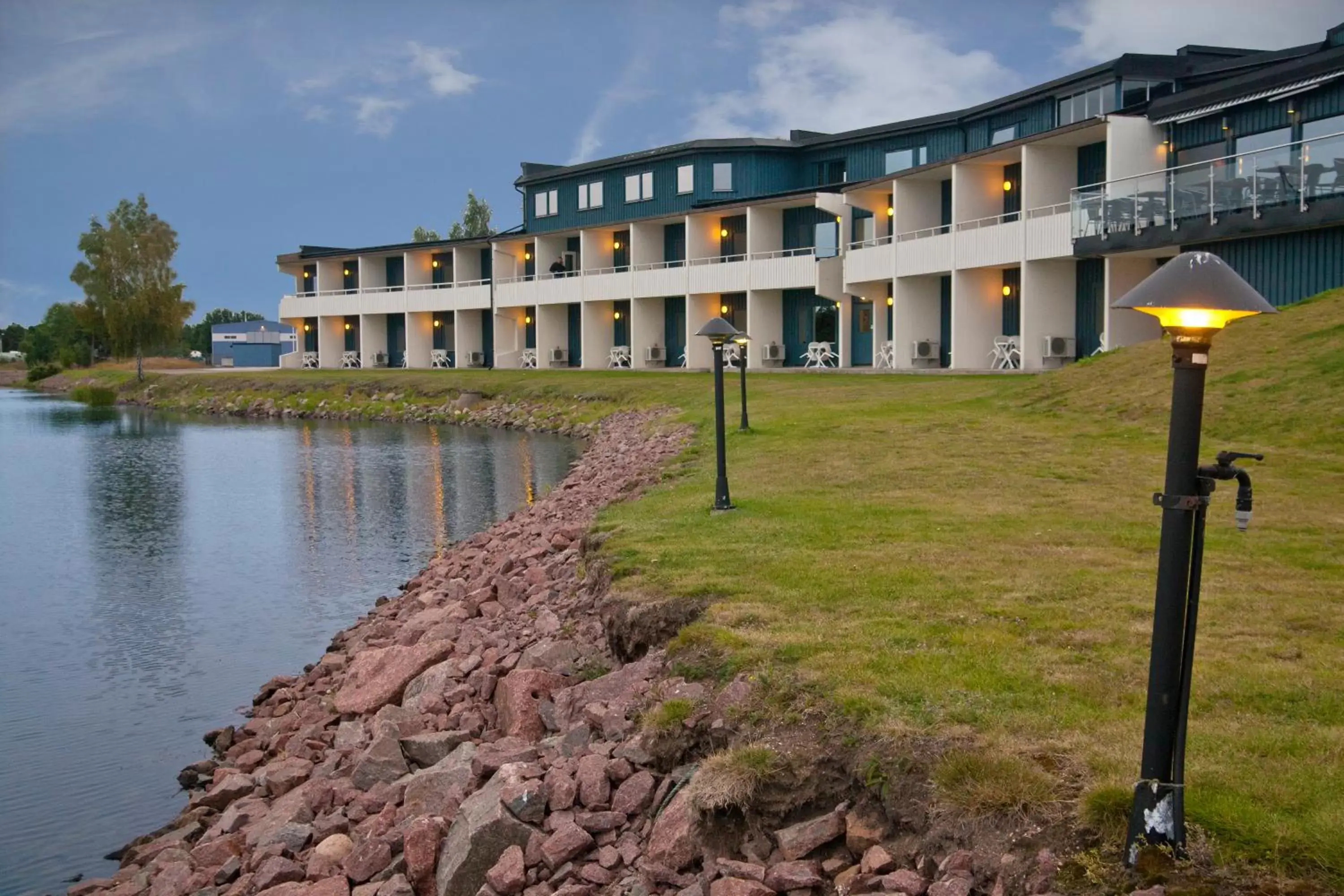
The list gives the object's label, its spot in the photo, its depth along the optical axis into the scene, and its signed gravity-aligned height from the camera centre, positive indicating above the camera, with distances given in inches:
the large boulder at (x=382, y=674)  451.5 -112.9
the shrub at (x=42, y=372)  4190.5 +9.1
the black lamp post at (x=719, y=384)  572.7 -7.8
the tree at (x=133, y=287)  3526.1 +249.8
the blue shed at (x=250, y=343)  4803.2 +119.1
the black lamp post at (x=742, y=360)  882.1 +5.7
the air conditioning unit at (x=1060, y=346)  1451.8 +20.5
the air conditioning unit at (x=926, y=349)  1720.0 +22.0
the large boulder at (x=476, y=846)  282.8 -108.5
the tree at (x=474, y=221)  4626.0 +551.5
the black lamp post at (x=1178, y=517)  200.1 -25.3
